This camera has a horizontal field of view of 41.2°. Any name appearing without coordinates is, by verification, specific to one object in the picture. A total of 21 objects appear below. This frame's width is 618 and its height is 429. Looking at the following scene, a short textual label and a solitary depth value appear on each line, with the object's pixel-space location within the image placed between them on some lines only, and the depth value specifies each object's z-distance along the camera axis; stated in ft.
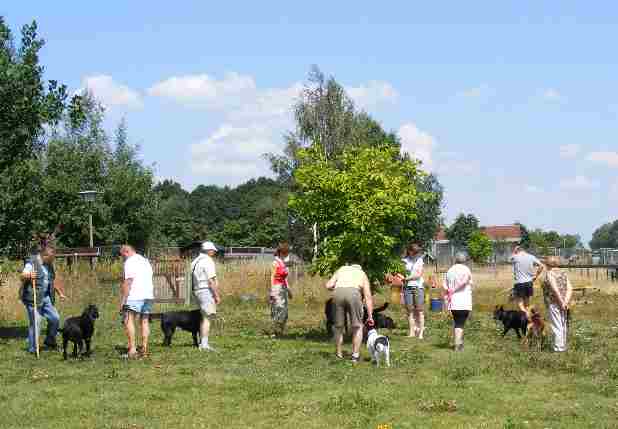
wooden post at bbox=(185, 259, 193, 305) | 85.52
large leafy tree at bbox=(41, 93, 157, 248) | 134.62
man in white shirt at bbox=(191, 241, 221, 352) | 43.83
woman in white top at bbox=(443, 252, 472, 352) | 44.60
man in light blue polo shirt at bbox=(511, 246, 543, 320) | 53.38
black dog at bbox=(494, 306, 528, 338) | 49.14
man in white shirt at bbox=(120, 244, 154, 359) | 40.55
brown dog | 46.34
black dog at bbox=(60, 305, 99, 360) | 41.04
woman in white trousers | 42.98
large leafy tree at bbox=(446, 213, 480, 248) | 303.52
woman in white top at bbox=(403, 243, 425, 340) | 50.75
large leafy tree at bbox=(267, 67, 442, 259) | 148.05
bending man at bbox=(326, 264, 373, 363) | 39.96
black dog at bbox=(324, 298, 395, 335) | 50.10
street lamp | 86.02
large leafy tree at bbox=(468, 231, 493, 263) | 248.52
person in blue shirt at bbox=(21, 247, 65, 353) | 44.19
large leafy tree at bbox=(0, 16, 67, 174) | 51.78
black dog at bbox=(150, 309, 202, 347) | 46.80
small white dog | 38.17
